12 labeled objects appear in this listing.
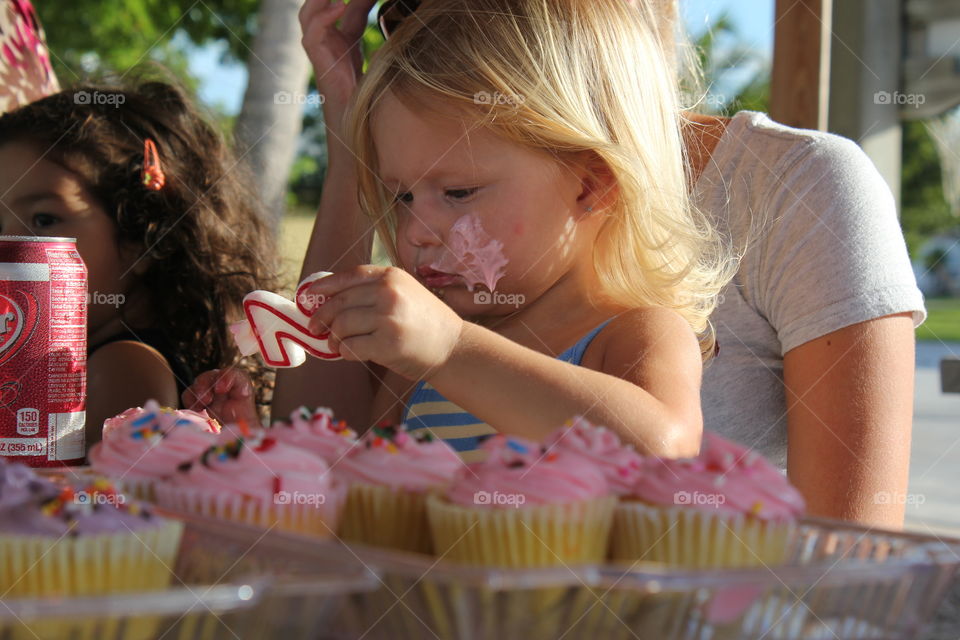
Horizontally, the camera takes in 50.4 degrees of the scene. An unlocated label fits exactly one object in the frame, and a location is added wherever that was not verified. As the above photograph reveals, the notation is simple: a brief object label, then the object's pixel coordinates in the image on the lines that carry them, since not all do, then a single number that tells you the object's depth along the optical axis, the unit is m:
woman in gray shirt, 1.74
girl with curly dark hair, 2.22
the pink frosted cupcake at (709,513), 0.83
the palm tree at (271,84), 3.97
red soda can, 1.25
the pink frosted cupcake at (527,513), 0.85
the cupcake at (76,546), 0.76
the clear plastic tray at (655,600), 0.65
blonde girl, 1.64
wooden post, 2.56
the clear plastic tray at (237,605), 0.56
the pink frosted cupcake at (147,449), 1.00
